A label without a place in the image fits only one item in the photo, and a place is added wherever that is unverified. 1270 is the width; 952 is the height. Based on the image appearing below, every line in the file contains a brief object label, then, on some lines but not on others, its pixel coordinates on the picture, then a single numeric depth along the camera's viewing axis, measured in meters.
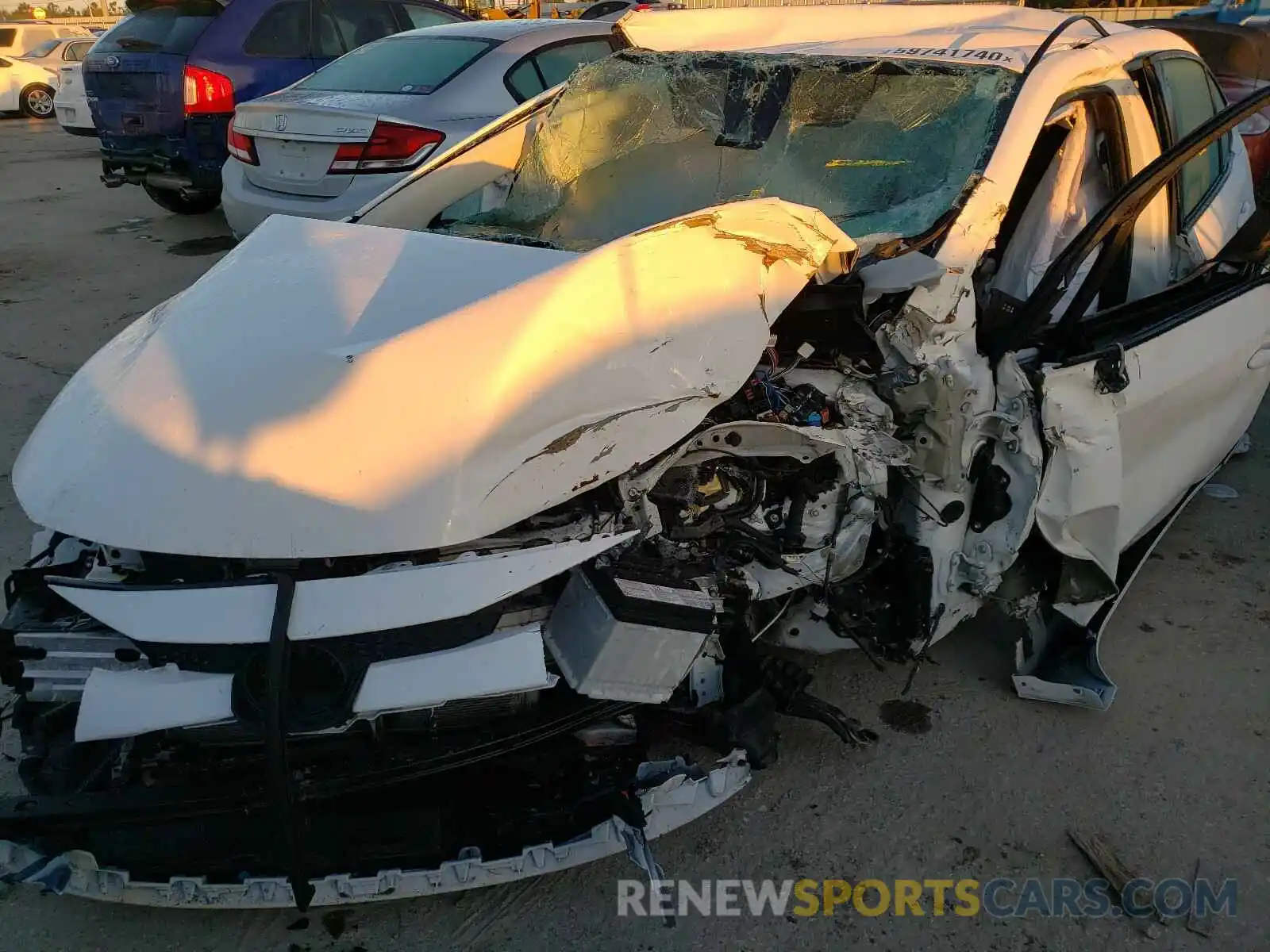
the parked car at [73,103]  10.71
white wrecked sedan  1.90
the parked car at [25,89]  16.28
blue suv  7.49
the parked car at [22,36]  17.02
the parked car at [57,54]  16.52
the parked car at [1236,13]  8.85
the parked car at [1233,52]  7.96
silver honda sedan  5.41
